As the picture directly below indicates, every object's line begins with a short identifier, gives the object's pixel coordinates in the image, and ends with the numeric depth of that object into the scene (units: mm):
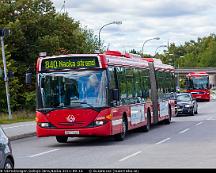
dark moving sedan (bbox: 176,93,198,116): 41594
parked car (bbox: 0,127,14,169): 10593
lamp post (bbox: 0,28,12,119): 36894
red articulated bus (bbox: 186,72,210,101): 73625
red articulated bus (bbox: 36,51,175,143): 20016
